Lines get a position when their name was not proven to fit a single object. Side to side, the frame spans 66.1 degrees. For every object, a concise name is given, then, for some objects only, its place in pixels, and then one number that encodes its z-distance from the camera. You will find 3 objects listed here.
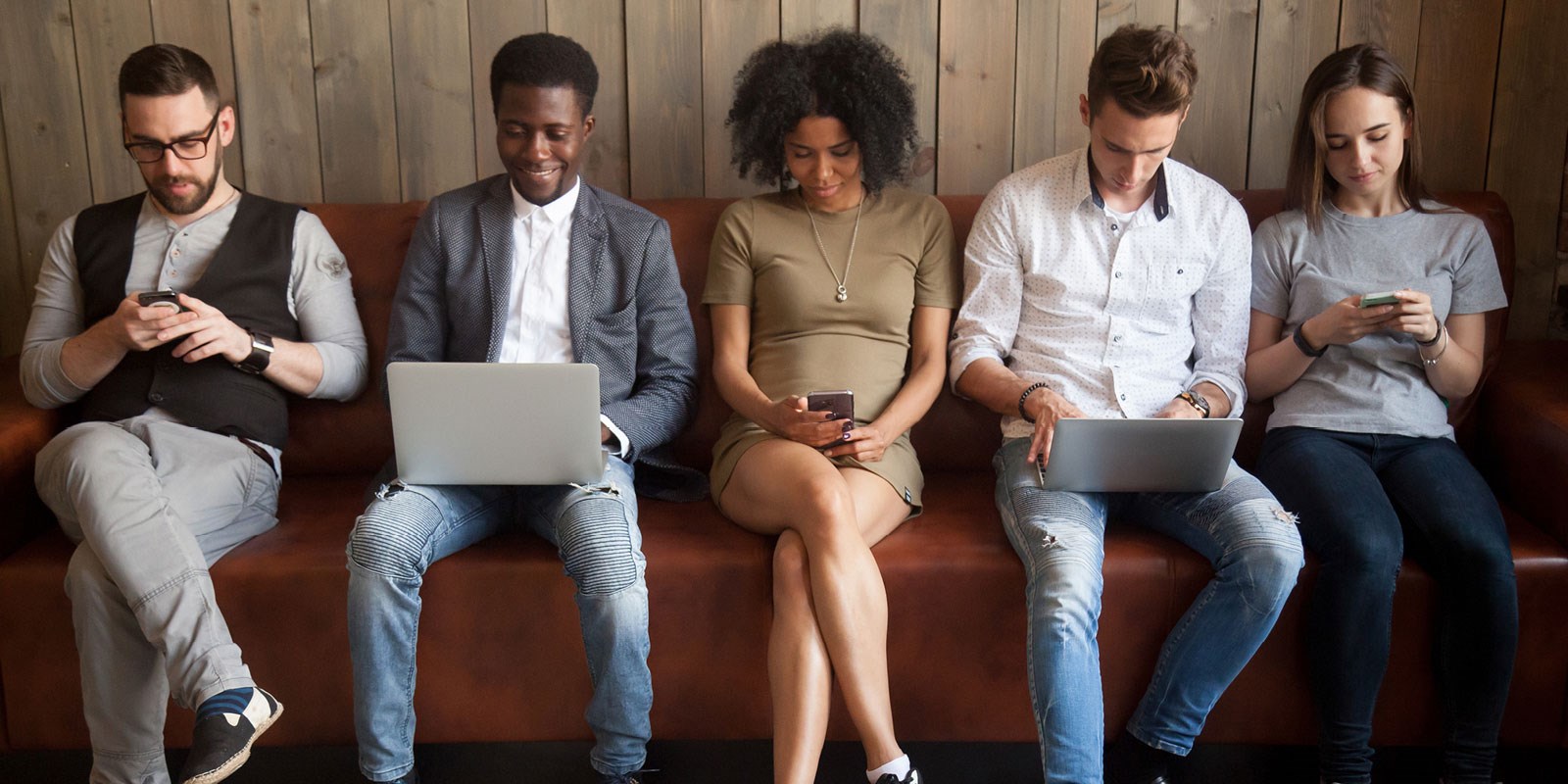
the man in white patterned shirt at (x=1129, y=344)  1.65
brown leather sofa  1.73
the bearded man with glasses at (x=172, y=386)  1.63
